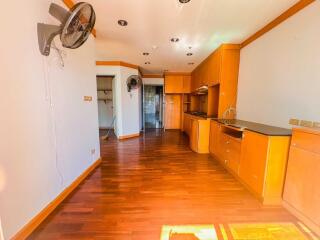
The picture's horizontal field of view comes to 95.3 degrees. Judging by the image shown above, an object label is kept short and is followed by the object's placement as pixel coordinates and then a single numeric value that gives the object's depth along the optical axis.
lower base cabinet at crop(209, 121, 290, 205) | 1.74
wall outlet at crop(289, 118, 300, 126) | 1.67
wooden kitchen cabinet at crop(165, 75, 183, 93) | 6.14
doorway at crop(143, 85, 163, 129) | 6.99
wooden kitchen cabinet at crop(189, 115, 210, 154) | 3.54
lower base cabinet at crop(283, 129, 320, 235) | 1.37
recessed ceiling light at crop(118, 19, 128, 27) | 2.26
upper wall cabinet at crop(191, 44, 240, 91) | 3.19
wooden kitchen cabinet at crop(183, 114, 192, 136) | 5.38
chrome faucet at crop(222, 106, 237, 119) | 3.40
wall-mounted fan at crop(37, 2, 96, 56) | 1.34
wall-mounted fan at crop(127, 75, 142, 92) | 4.87
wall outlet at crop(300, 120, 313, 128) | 1.53
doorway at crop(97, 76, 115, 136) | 6.41
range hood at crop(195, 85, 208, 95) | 4.40
